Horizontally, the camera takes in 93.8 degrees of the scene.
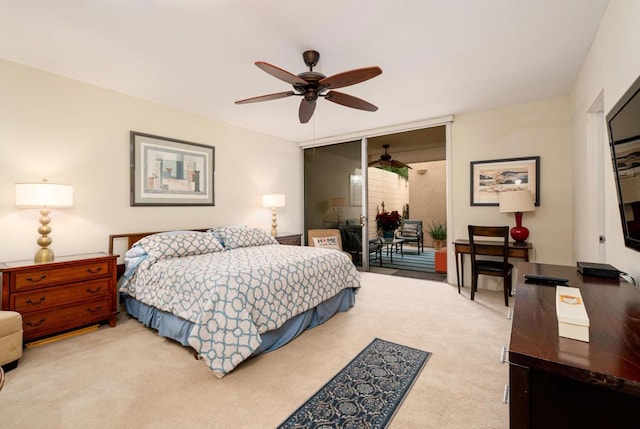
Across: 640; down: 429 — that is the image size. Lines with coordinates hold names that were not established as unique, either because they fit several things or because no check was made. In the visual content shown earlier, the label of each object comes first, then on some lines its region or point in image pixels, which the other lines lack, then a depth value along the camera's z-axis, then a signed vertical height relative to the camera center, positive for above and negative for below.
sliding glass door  5.36 +0.43
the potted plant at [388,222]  7.26 -0.19
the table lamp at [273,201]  4.85 +0.24
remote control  1.68 -0.38
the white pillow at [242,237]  3.82 -0.28
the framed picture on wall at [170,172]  3.55 +0.57
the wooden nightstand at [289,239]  4.92 -0.39
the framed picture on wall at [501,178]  3.77 +0.48
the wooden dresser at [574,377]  0.78 -0.43
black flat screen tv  1.41 +0.29
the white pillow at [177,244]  3.03 -0.30
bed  2.09 -0.64
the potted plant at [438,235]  7.84 -0.54
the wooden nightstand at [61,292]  2.40 -0.65
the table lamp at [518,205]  3.51 +0.11
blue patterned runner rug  1.61 -1.09
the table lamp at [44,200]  2.53 +0.15
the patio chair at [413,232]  7.74 -0.45
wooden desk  3.52 -0.42
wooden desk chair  3.42 -0.59
